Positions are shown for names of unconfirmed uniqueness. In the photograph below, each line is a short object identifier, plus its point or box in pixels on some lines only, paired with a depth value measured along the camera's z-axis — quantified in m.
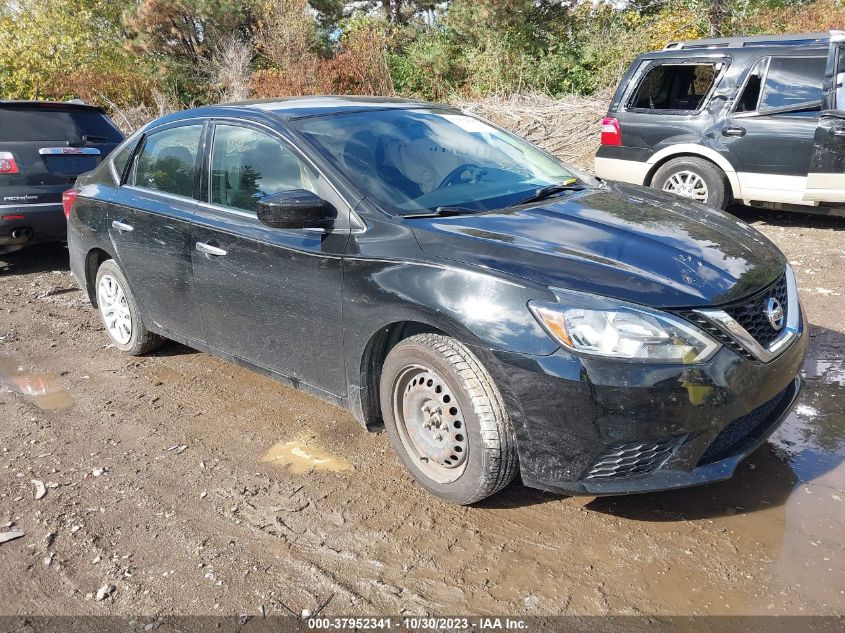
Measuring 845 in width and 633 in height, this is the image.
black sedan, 2.64
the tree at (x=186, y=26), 23.11
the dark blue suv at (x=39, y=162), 7.14
